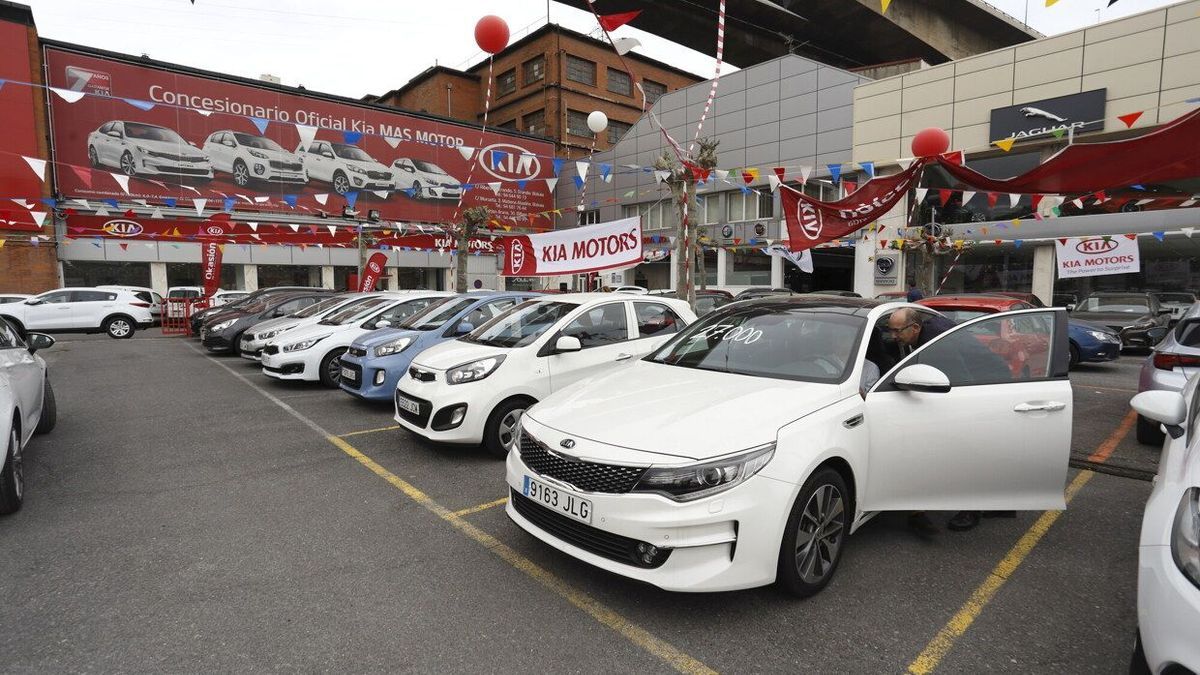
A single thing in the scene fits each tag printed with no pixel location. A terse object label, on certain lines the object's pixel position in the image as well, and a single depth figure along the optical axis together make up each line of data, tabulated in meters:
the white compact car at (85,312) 17.78
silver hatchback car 5.11
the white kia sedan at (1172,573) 1.68
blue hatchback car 7.23
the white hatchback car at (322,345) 8.80
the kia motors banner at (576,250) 8.91
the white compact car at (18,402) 3.93
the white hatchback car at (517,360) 5.35
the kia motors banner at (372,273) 17.00
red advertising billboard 24.70
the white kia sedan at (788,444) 2.72
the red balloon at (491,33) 8.66
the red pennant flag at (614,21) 7.82
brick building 39.97
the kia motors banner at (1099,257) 13.50
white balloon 14.62
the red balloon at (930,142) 13.24
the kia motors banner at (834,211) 7.68
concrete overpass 32.16
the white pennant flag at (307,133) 17.69
